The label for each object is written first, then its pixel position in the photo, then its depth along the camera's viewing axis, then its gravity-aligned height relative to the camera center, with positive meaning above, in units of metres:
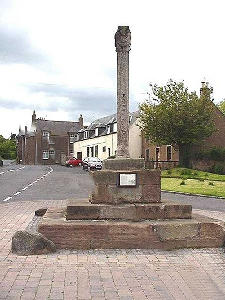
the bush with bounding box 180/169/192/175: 34.56 -1.27
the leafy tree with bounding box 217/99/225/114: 78.99 +10.18
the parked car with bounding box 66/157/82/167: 62.88 -0.80
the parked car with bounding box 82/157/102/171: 45.27 -0.70
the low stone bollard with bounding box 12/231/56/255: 7.56 -1.60
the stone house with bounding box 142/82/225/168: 43.75 +1.49
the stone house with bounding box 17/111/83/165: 84.94 +3.03
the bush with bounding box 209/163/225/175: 41.00 -1.20
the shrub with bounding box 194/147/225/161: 41.91 +0.30
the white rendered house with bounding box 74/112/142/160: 54.00 +2.61
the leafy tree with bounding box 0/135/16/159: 111.69 +2.08
